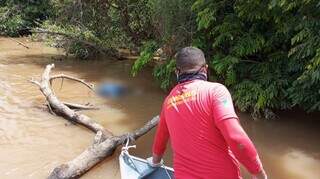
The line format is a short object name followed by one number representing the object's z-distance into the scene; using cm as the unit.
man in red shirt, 180
